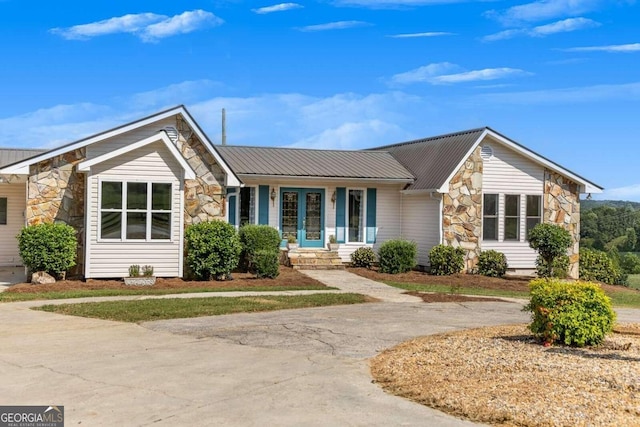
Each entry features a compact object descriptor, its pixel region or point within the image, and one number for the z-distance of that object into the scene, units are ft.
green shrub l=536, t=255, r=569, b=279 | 74.38
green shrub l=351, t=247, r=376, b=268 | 78.07
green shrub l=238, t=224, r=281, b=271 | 67.41
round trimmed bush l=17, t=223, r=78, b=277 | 57.11
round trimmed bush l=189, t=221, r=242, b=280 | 61.57
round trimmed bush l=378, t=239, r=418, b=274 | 73.26
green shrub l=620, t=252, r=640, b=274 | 106.93
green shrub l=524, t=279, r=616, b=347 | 29.71
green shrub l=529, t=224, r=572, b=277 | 71.05
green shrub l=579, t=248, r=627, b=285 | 81.87
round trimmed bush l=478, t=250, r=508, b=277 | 75.20
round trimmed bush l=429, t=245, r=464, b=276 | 73.26
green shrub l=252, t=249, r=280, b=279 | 63.41
